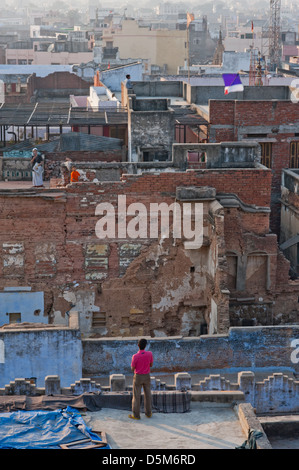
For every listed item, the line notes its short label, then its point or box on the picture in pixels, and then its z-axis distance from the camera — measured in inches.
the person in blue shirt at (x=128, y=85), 1560.8
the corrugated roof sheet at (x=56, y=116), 1381.8
